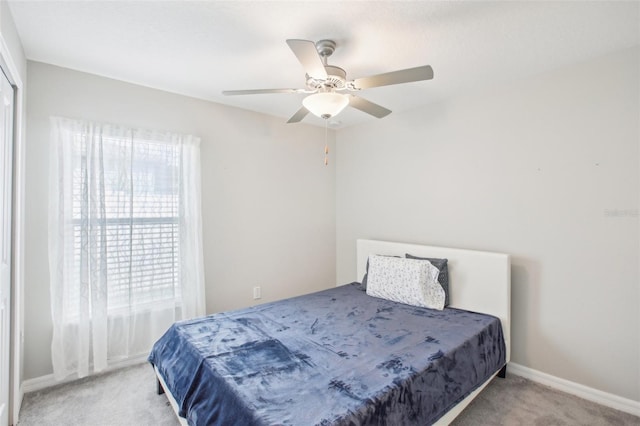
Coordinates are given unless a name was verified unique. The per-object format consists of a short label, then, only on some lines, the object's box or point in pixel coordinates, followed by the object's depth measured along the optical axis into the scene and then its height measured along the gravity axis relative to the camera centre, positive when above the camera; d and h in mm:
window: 2439 -54
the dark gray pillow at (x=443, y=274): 2768 -544
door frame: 1927 -209
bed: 1417 -823
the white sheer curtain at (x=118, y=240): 2363 -219
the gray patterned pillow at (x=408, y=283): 2713 -627
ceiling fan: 1674 +795
